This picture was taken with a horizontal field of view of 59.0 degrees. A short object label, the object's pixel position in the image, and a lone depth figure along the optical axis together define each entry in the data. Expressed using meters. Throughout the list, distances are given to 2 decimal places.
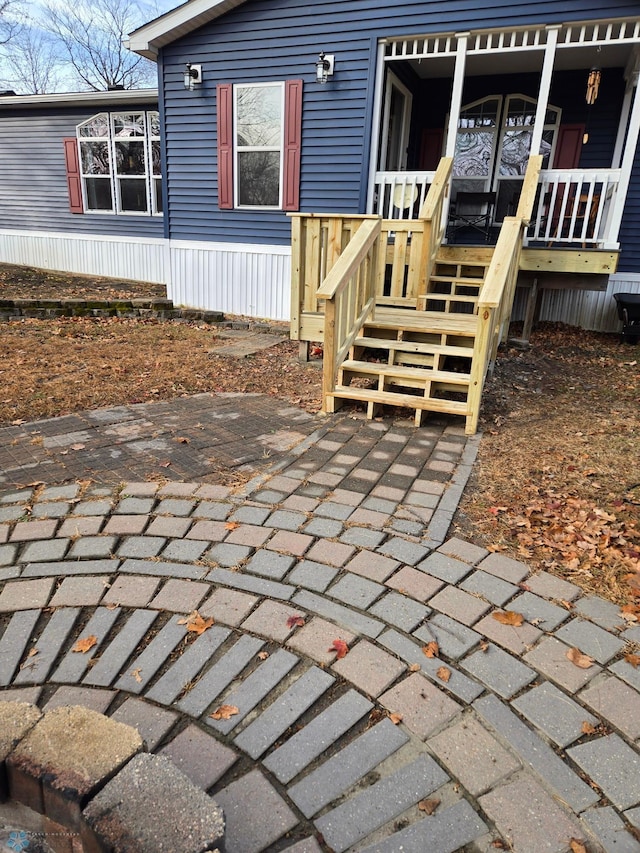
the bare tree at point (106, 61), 30.59
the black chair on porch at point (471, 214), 8.76
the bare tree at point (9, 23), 20.52
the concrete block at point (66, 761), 1.25
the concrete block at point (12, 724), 1.33
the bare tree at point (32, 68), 31.41
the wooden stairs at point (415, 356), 4.43
